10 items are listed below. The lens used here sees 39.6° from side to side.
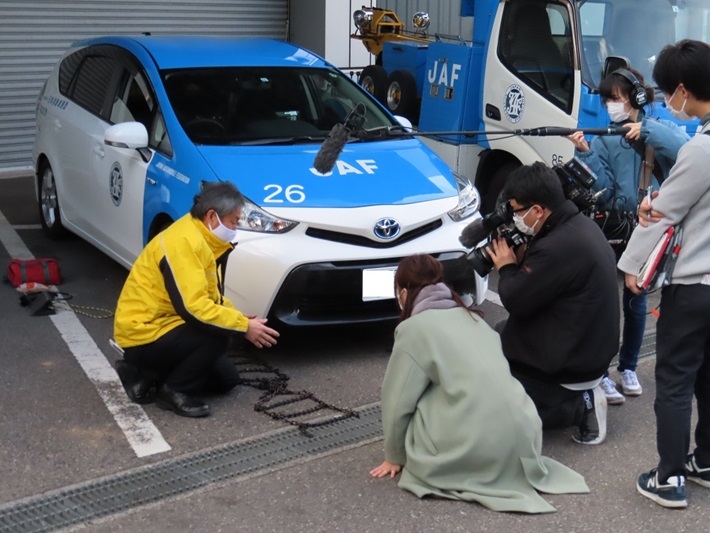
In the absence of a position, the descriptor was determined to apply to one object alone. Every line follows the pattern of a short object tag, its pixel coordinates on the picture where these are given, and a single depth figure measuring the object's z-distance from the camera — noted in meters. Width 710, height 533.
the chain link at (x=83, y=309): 6.04
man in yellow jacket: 4.38
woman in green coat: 3.72
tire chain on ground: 4.59
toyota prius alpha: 5.03
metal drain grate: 3.69
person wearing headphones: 4.61
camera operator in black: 4.14
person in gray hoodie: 3.52
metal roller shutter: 10.56
